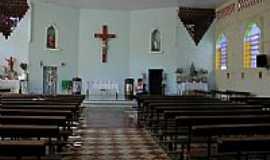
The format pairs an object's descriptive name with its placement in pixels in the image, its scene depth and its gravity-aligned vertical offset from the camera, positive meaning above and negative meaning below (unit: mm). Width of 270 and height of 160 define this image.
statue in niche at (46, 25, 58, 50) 21047 +2564
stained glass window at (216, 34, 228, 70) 19883 +1787
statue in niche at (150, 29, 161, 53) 21734 +2482
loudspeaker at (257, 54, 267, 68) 14500 +1023
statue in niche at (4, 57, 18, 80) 19453 +910
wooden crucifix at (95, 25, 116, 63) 21703 +2625
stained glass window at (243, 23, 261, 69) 15961 +1723
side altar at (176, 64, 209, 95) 20422 +506
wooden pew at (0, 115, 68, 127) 6113 -421
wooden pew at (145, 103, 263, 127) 7965 -311
